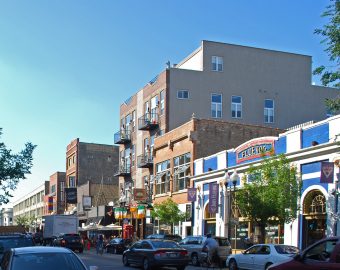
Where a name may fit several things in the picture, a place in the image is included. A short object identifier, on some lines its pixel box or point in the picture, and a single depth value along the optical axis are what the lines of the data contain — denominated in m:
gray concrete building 53.56
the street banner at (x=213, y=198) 39.69
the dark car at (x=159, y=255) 24.64
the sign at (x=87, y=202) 76.12
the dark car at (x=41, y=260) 9.96
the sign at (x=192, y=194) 43.69
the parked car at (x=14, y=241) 17.31
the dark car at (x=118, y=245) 46.72
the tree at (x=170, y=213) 45.78
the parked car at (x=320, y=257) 11.05
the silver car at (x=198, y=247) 29.70
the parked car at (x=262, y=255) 21.91
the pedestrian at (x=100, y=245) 44.51
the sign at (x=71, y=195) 86.38
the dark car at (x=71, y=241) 45.53
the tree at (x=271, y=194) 28.48
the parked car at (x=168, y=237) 37.18
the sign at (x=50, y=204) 109.88
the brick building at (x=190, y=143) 46.16
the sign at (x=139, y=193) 55.12
